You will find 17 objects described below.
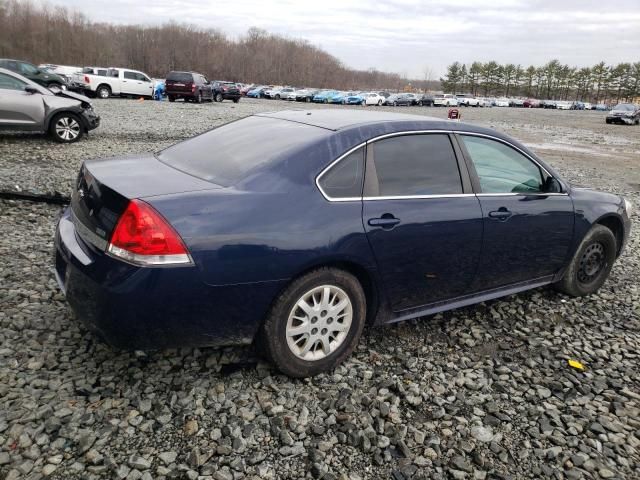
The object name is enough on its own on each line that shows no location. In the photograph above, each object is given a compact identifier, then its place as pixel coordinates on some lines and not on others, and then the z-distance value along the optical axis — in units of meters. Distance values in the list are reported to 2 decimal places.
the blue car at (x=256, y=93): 53.88
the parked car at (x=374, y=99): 52.53
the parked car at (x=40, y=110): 10.10
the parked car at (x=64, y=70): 33.73
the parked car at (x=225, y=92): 34.50
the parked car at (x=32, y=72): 20.58
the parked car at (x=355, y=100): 51.34
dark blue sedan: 2.56
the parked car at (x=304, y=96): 52.50
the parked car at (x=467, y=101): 67.25
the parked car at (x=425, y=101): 60.19
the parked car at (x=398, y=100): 55.06
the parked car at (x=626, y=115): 35.91
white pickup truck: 28.20
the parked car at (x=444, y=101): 61.33
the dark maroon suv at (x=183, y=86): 29.08
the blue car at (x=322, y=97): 52.28
